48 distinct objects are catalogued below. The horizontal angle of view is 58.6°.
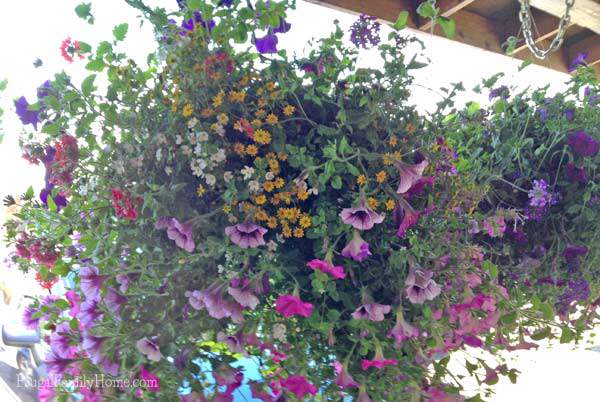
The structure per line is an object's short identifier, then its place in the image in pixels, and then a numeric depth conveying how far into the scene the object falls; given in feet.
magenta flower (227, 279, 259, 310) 2.01
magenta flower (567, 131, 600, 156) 3.24
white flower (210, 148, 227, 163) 2.14
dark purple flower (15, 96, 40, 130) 2.64
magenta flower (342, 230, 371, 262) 2.07
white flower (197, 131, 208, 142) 2.13
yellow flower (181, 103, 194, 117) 2.17
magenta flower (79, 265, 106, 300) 2.20
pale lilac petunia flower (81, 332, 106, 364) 2.07
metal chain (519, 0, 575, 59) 3.74
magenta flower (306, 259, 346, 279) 1.98
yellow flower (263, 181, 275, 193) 2.17
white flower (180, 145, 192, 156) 2.17
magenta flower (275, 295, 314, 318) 1.98
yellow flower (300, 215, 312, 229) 2.15
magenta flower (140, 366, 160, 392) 2.06
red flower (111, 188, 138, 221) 2.21
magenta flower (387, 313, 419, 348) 2.09
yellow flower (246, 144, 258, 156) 2.20
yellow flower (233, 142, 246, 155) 2.22
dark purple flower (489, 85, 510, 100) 3.76
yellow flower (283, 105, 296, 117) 2.25
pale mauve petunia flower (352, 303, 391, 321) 2.05
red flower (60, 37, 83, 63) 2.45
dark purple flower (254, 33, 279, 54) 2.40
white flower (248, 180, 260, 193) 2.13
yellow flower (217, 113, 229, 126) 2.19
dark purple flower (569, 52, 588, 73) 4.15
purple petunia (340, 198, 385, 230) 2.06
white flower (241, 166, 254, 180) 2.13
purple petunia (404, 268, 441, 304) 2.07
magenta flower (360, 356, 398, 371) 2.01
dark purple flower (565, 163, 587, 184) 3.28
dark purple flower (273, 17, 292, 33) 2.47
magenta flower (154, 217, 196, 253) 2.06
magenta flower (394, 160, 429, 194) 2.14
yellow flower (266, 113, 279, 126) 2.22
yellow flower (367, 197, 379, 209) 2.14
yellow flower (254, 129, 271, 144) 2.18
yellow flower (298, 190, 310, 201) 2.17
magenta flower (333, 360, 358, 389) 2.06
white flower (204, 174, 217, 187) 2.14
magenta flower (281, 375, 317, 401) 2.02
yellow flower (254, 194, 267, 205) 2.15
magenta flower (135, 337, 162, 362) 1.95
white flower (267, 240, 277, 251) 2.13
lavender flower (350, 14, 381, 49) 2.45
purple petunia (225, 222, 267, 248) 2.08
